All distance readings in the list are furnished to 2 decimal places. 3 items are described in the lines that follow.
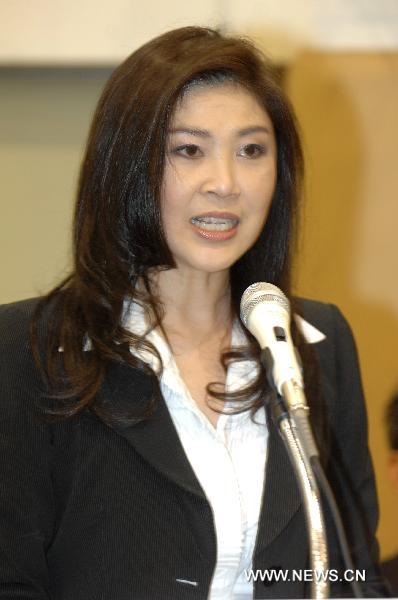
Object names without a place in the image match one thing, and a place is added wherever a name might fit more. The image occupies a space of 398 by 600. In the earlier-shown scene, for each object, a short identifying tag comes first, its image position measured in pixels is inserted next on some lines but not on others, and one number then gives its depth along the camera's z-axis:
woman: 3.07
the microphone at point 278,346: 2.80
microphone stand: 2.78
